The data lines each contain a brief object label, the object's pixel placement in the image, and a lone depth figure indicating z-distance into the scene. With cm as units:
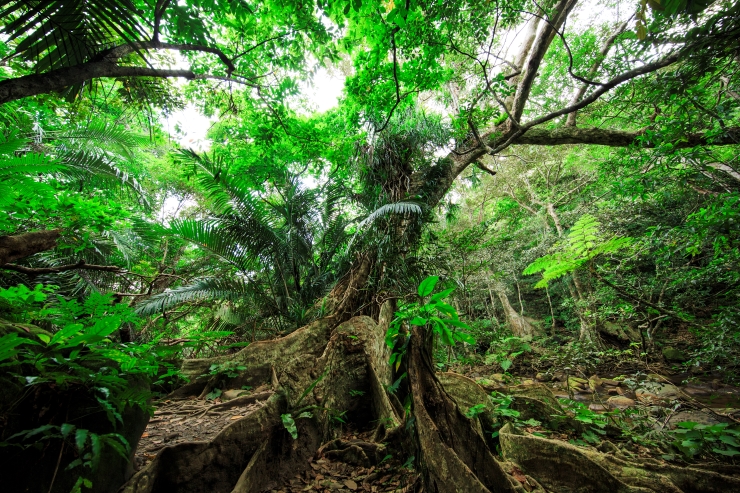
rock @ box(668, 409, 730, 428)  364
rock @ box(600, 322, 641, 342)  996
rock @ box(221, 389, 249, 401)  352
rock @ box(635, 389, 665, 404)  440
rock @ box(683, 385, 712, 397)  521
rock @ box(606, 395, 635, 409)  461
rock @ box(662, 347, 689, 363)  789
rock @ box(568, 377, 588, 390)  596
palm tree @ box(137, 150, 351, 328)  441
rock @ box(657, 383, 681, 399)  471
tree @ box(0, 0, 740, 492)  190
